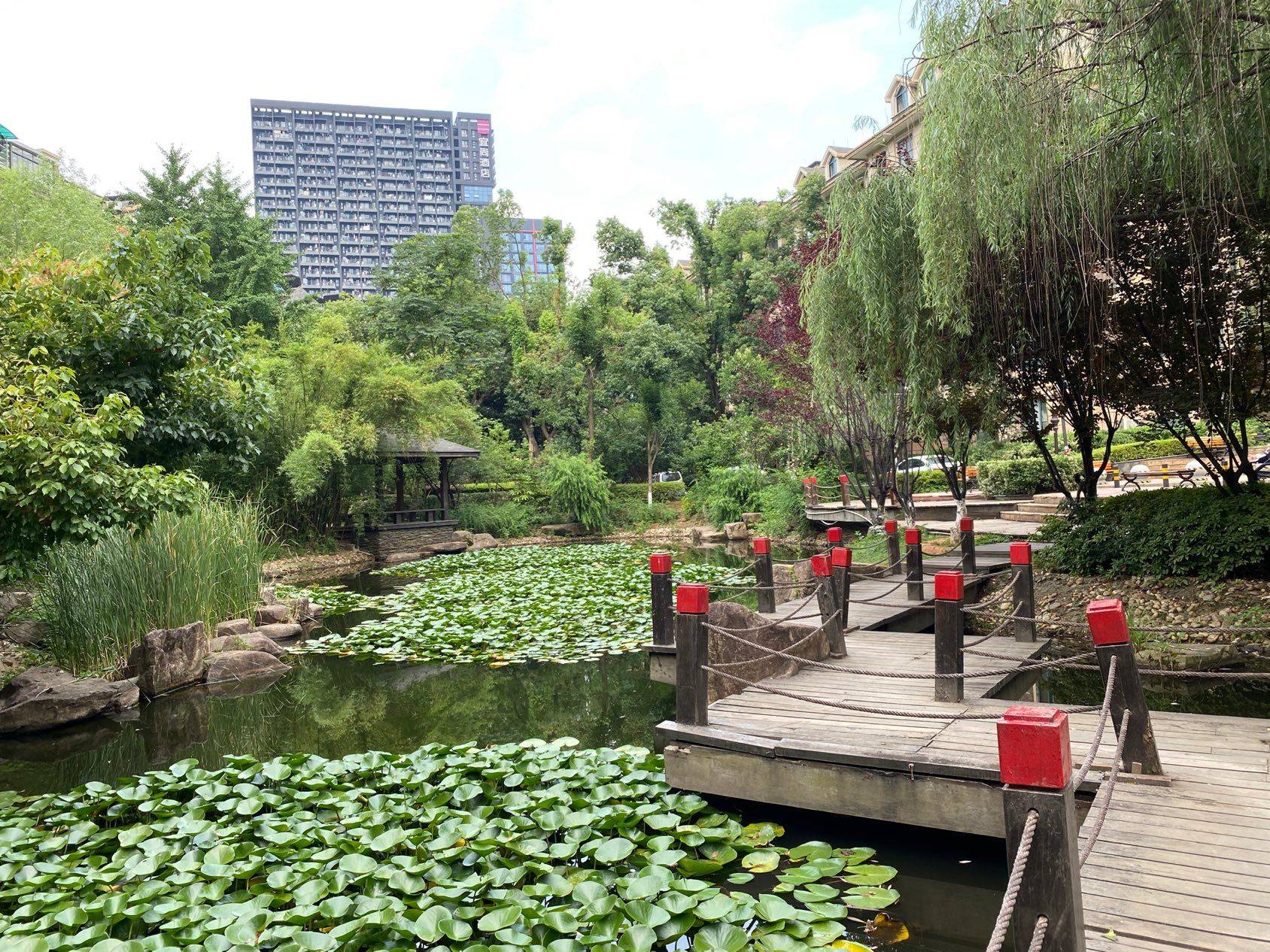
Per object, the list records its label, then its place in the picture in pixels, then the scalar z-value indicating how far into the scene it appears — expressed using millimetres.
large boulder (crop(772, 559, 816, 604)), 9019
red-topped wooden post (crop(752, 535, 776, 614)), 6984
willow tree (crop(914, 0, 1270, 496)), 4414
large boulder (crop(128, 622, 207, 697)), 7148
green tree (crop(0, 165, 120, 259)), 16875
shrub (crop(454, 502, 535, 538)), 20516
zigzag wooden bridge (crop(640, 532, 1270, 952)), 1868
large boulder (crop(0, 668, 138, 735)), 6227
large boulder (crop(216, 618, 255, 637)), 8602
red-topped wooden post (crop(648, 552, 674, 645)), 5809
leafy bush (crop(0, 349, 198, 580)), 4727
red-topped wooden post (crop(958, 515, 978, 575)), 7957
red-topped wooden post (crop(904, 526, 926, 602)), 7867
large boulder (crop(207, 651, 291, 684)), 7785
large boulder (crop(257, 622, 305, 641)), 9148
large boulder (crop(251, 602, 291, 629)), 9523
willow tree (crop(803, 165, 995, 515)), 8055
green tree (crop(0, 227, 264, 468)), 5930
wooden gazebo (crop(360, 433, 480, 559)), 18375
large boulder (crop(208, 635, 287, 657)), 8312
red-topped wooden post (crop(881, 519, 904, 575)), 9057
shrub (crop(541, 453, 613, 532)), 20797
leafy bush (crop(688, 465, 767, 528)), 18578
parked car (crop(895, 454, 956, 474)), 18875
